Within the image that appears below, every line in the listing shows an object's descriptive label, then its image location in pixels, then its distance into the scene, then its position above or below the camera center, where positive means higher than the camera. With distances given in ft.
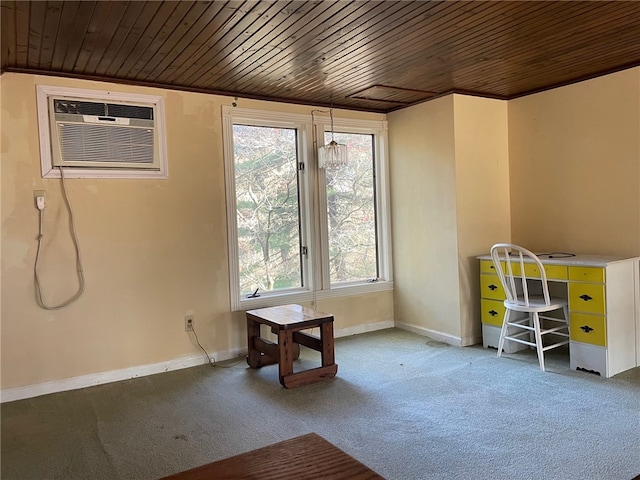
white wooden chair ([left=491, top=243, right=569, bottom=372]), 11.40 -1.96
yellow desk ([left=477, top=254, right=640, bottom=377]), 10.80 -2.10
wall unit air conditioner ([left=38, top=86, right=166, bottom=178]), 10.91 +2.45
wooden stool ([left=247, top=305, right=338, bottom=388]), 10.84 -2.68
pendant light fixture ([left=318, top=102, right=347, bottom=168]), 13.73 +2.07
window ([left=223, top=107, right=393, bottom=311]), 13.64 +0.57
